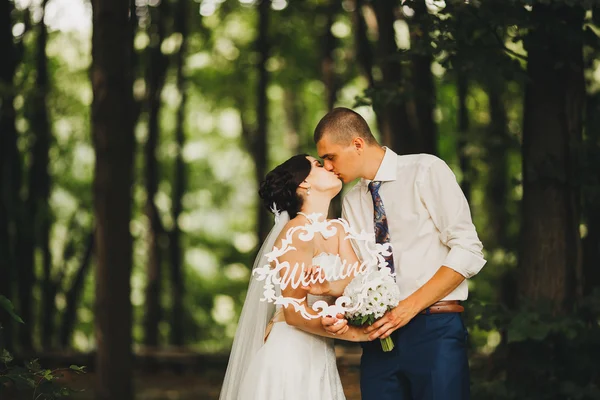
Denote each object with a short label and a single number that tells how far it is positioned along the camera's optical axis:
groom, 4.81
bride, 5.04
